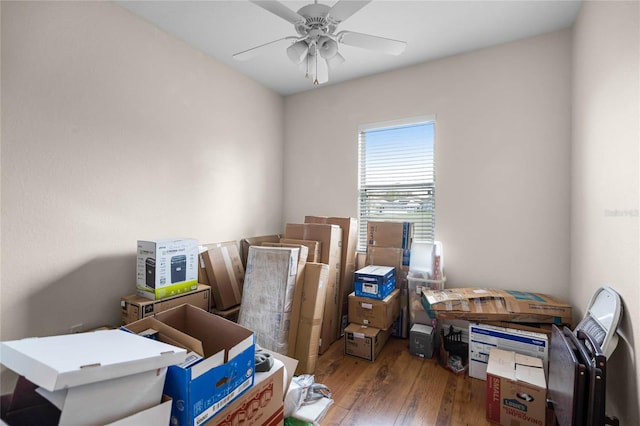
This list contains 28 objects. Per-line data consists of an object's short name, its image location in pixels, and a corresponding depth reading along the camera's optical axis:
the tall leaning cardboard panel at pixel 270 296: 2.44
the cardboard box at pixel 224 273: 2.87
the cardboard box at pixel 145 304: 2.14
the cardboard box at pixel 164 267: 2.21
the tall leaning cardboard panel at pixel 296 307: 2.50
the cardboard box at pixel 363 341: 2.64
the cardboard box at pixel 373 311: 2.75
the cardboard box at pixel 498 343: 2.21
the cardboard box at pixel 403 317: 3.09
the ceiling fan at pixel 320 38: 1.70
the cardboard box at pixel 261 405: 1.15
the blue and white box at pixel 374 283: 2.78
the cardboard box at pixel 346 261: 3.18
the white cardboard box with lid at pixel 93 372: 0.80
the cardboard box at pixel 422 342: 2.69
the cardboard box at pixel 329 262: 2.92
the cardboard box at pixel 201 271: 2.84
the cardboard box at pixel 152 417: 0.86
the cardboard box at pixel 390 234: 3.13
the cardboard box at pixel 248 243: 3.42
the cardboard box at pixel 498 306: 2.33
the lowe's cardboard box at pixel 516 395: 1.79
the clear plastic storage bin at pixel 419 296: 2.89
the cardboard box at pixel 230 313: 2.82
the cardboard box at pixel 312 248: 2.94
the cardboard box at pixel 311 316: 2.44
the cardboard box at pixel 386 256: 3.14
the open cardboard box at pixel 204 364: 1.02
